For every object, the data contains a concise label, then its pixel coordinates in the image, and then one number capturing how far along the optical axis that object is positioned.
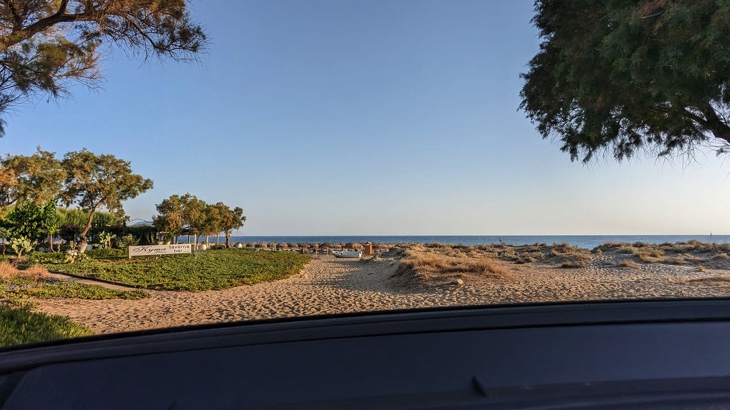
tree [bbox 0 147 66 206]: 19.69
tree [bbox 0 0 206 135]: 5.58
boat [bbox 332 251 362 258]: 40.39
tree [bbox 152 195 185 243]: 30.48
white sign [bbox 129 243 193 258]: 24.41
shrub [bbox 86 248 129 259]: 24.79
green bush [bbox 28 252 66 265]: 20.17
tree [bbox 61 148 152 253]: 24.75
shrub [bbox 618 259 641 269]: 21.09
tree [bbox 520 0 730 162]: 3.88
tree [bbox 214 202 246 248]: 40.92
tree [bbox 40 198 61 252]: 26.14
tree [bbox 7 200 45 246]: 25.41
